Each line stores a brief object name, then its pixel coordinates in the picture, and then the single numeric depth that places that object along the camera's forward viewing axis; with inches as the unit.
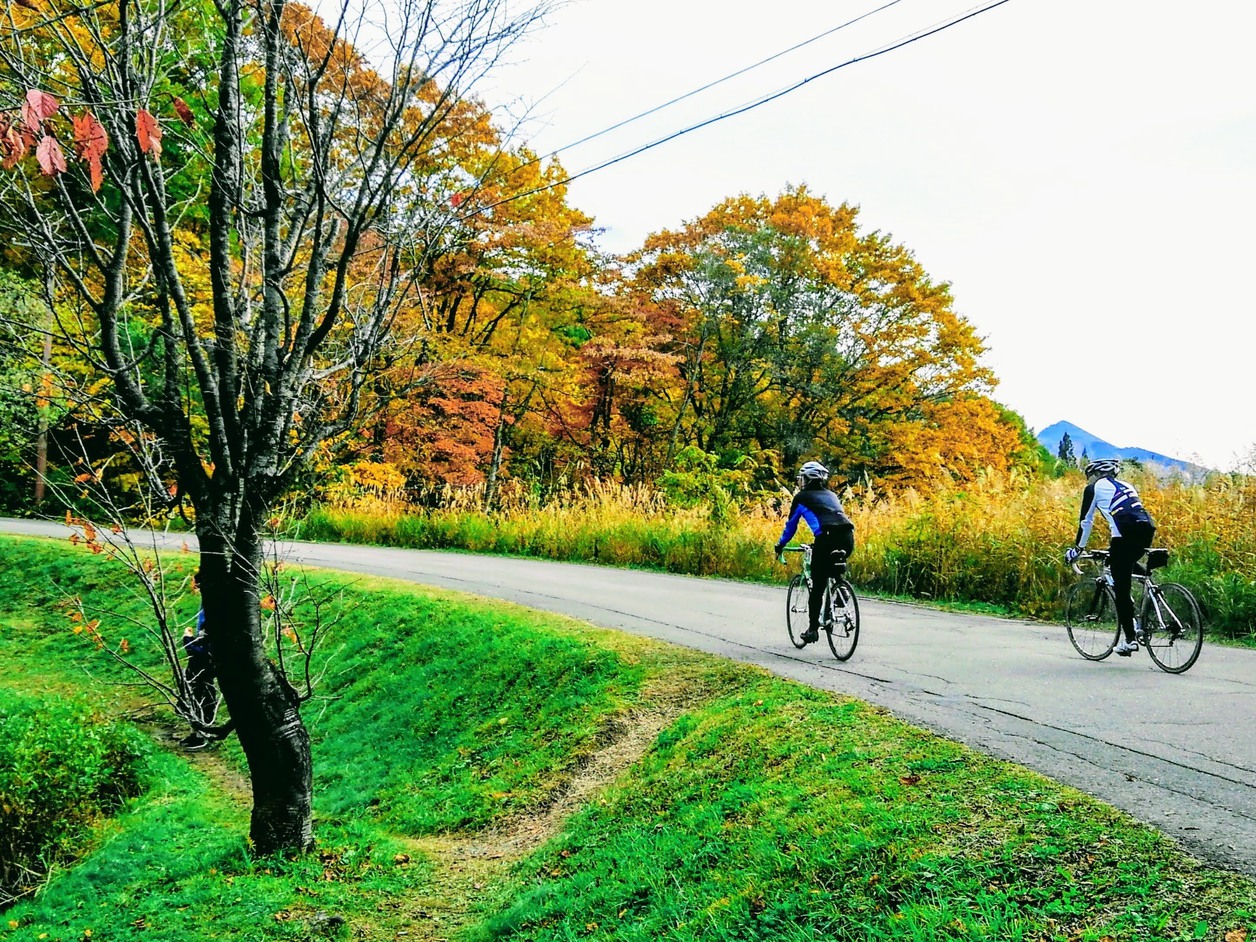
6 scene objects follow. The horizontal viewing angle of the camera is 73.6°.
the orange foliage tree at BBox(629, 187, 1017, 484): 1093.8
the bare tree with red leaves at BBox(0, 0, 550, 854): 187.9
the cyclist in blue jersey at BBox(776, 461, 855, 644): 300.2
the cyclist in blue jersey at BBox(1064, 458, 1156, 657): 280.7
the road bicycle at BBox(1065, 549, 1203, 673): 274.5
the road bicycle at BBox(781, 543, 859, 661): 298.7
